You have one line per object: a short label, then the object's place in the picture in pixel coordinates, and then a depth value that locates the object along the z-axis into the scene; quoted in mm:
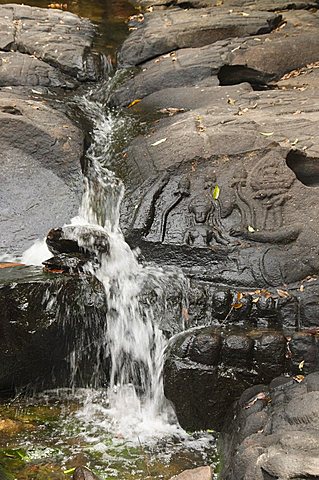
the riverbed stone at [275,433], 3438
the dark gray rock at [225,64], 8203
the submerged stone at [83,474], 4129
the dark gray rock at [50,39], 8656
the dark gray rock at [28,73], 8055
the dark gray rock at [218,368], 4797
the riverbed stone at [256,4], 10336
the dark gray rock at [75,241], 5488
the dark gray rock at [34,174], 6059
